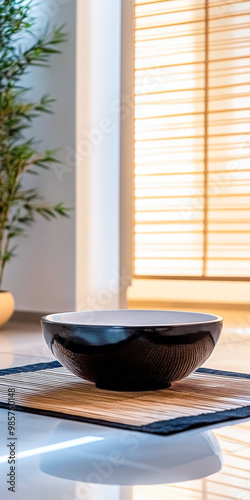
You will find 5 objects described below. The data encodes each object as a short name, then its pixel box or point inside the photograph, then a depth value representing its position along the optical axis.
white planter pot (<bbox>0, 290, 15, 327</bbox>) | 3.88
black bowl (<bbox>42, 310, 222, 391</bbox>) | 1.87
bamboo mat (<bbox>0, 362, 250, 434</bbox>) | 1.73
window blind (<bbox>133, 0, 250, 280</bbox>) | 4.31
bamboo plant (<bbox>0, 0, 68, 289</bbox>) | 4.05
